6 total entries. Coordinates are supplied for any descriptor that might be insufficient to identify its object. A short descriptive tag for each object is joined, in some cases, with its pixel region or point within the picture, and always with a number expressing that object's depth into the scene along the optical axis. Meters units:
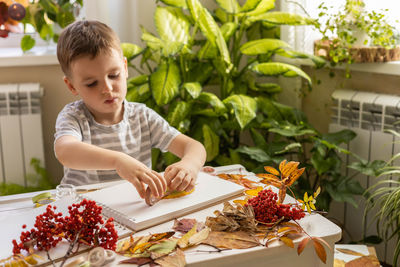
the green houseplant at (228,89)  1.96
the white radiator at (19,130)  2.35
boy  1.02
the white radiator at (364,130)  1.93
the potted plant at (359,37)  1.95
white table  0.74
